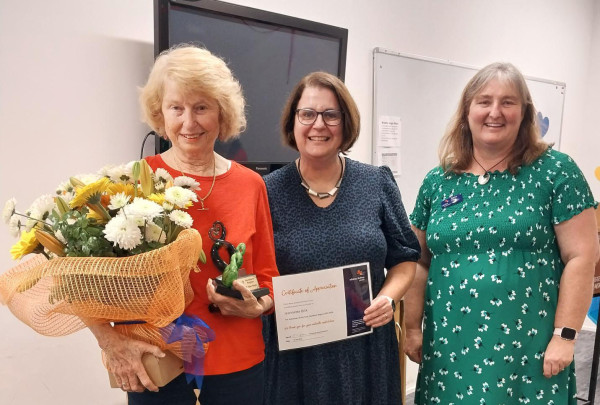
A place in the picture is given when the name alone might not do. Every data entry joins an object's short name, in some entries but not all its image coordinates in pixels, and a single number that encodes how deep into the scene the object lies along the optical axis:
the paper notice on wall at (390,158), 2.88
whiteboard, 2.84
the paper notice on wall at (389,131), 2.86
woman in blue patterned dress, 1.45
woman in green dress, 1.48
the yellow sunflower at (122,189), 0.92
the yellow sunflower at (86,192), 0.85
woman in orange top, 1.10
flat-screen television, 1.88
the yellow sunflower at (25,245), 0.86
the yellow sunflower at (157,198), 0.91
